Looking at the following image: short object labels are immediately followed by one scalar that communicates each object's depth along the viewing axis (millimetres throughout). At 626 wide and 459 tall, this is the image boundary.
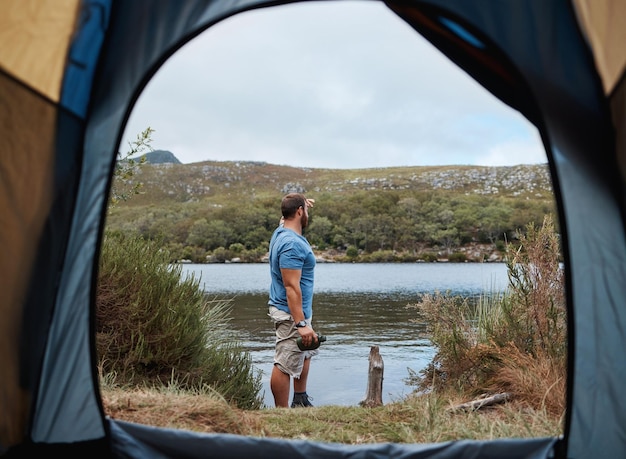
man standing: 4250
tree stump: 5355
